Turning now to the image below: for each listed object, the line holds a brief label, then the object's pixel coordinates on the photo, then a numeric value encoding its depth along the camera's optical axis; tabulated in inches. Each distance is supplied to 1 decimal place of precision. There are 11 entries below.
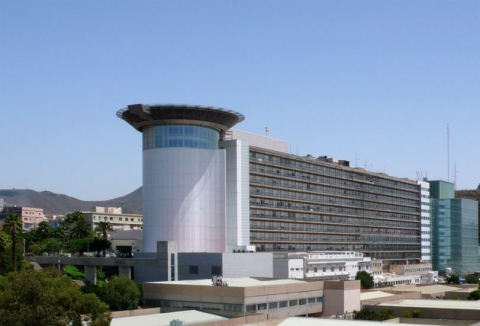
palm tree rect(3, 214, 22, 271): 4638.3
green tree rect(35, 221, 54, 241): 7234.3
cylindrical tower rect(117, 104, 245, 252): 4692.4
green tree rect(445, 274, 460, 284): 5942.9
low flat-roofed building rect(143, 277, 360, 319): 3179.1
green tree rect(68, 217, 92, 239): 7322.8
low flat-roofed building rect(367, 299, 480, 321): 2824.8
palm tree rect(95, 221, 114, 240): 6806.1
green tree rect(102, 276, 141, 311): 3580.2
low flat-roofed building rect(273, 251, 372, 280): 4995.1
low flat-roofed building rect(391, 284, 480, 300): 4161.7
